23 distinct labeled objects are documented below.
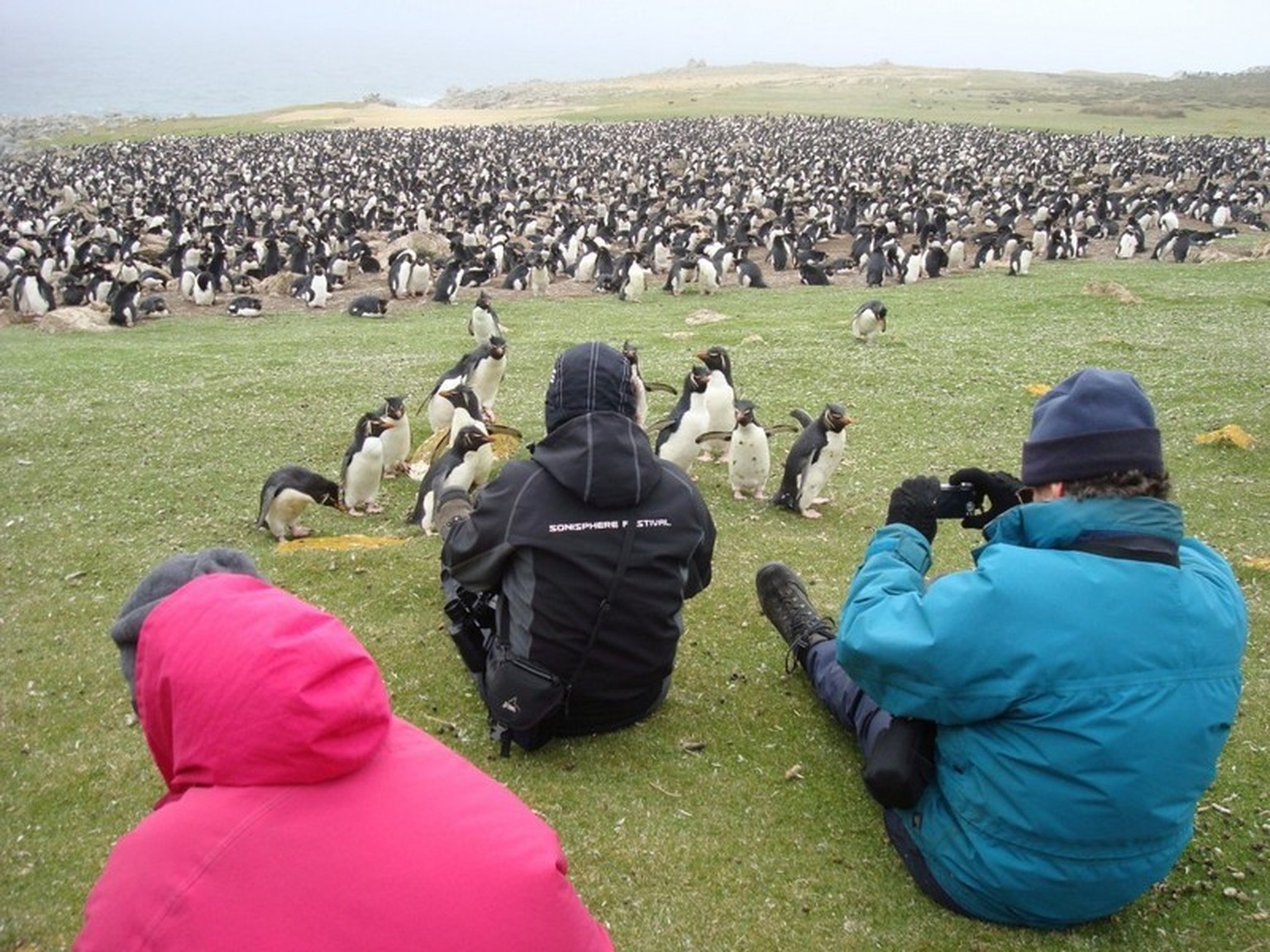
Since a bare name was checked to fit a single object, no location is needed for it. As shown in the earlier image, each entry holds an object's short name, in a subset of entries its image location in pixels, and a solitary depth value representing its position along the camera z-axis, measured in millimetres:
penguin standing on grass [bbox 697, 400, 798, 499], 8383
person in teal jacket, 3018
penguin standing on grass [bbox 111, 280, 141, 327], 18781
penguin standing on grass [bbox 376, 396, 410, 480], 8695
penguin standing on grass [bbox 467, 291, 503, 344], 15484
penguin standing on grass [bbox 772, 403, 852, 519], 7992
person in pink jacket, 1823
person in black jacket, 3961
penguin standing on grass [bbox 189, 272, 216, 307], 21625
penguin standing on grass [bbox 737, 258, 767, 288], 23094
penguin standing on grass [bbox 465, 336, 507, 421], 10367
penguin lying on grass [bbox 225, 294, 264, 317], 20297
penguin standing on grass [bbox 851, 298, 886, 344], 13984
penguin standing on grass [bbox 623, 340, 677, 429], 8961
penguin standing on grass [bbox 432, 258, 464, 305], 21281
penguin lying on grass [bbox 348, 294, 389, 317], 19891
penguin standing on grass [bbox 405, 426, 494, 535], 7375
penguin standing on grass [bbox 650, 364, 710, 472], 8828
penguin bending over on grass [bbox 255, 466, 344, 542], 7496
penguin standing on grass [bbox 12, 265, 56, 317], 20172
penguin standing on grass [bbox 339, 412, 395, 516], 8070
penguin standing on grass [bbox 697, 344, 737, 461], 8906
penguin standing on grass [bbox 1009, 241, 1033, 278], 23359
